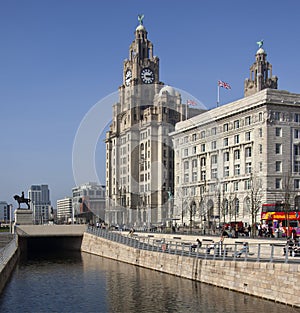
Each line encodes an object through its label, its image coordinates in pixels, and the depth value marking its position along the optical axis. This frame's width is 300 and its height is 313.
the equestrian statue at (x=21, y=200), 108.06
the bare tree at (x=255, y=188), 98.91
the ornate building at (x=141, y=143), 158.50
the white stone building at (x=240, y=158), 102.12
